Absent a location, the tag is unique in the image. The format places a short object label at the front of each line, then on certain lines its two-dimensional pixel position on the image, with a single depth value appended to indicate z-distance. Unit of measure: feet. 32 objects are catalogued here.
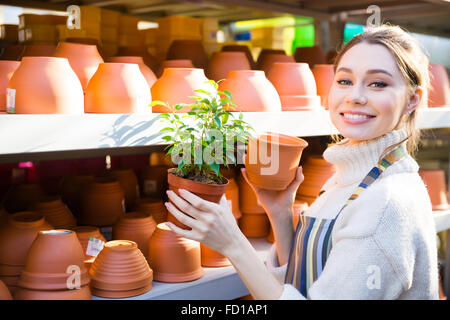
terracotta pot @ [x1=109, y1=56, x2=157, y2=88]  4.95
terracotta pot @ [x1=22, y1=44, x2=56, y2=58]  4.95
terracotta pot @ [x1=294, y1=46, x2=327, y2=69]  6.86
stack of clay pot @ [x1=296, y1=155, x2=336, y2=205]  6.54
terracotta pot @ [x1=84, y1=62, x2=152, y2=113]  4.12
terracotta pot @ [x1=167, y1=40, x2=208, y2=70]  6.03
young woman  3.18
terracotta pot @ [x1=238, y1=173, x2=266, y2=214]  6.28
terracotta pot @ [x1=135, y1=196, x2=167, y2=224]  5.69
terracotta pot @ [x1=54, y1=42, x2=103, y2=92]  4.57
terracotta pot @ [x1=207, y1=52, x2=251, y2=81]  5.57
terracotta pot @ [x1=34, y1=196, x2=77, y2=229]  5.16
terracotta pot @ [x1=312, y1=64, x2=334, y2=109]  6.02
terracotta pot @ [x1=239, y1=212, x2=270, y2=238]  6.39
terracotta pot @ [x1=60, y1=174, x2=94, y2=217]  6.05
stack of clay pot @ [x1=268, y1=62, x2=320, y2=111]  5.45
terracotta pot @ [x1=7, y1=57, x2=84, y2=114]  3.69
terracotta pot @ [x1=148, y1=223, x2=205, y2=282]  4.74
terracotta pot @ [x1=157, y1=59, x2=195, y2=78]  5.20
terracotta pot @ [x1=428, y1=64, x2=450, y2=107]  7.05
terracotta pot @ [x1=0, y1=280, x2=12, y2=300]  3.84
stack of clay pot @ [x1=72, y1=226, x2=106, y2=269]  4.66
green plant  3.79
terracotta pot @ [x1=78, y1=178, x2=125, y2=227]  5.70
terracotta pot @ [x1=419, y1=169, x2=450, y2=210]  7.31
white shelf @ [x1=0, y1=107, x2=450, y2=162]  3.42
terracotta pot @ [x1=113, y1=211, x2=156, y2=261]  5.05
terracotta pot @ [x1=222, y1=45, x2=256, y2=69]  6.44
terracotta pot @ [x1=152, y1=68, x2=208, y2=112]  4.54
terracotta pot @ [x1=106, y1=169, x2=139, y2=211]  6.45
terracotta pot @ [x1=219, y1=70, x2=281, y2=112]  4.88
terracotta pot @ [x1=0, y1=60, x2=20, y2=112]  3.96
